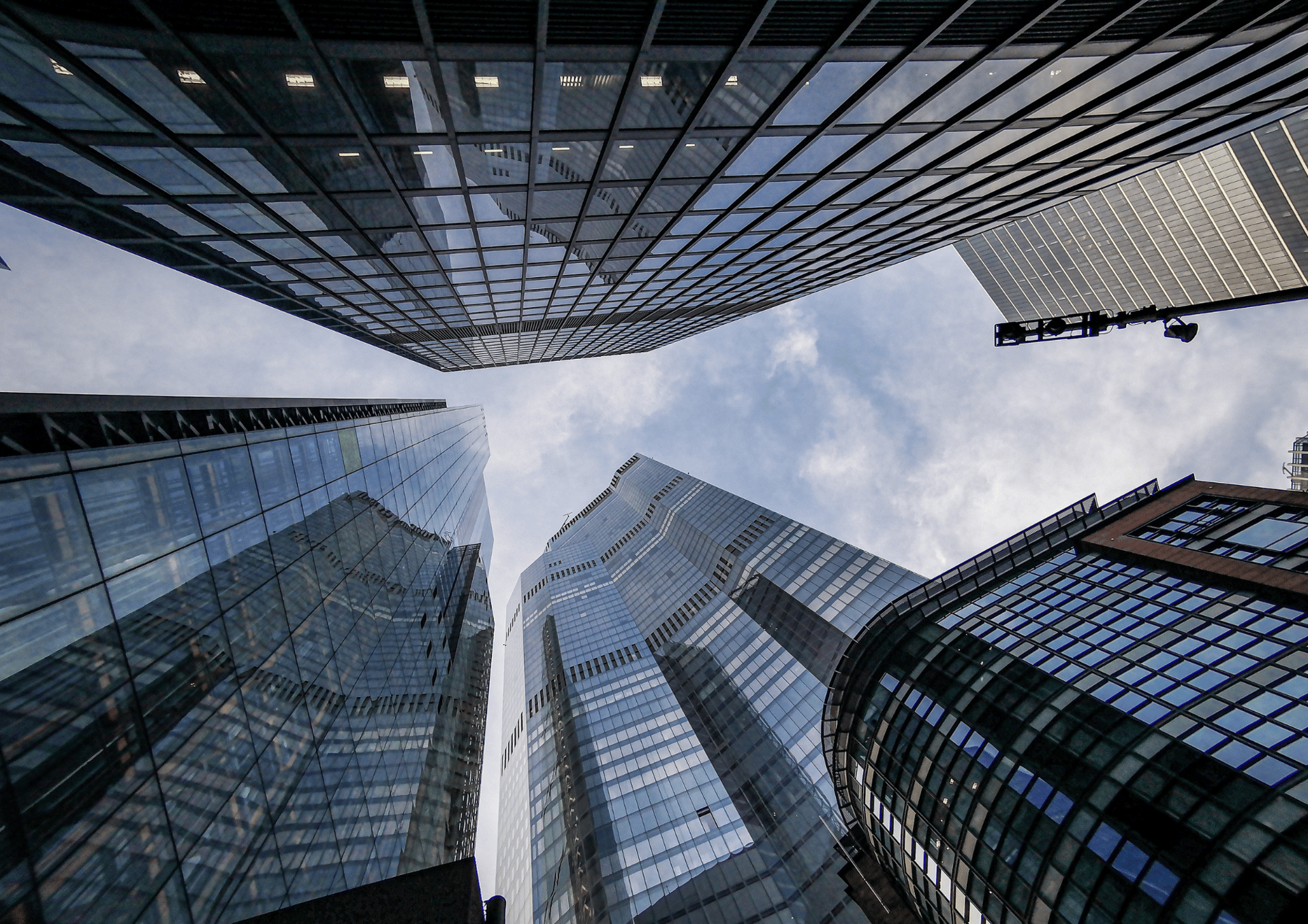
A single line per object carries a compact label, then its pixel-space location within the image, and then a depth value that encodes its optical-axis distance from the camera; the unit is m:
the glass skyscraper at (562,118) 8.22
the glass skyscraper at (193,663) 7.65
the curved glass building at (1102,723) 18.73
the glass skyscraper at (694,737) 54.00
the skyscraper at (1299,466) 99.71
